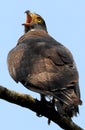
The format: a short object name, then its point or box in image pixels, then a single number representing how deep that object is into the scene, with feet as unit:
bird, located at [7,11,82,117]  42.29
